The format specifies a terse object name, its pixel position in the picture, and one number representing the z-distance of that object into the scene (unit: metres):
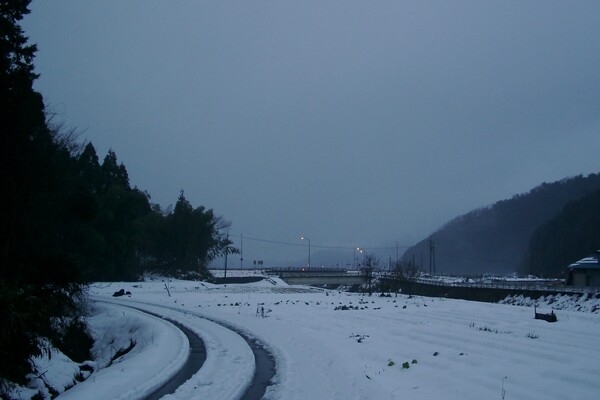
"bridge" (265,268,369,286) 93.94
